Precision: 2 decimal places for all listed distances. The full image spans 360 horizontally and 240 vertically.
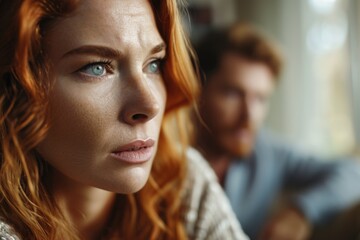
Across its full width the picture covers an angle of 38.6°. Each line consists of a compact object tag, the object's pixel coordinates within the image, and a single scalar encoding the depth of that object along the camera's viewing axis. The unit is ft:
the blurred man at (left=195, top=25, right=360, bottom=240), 5.00
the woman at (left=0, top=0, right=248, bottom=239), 1.96
